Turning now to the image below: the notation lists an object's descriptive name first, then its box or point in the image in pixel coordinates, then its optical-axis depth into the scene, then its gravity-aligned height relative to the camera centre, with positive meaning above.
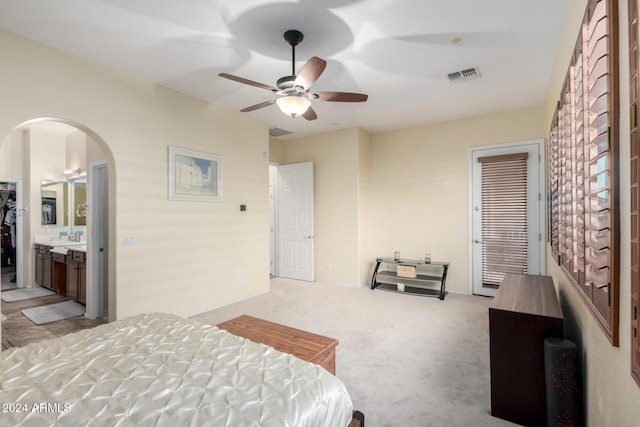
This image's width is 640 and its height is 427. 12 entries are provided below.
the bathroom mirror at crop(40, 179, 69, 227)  5.63 +0.25
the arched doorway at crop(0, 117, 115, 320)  5.45 +0.84
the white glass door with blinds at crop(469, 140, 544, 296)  4.33 -0.20
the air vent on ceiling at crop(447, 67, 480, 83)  3.26 +1.53
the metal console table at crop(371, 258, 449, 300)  4.92 -1.07
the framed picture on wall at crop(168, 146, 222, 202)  3.71 +0.51
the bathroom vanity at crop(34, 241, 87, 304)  4.17 -0.81
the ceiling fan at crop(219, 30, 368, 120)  2.26 +1.03
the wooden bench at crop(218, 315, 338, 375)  1.97 -0.89
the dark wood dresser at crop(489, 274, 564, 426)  1.81 -0.88
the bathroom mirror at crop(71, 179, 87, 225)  5.73 +0.27
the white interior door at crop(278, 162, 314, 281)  5.87 -0.14
